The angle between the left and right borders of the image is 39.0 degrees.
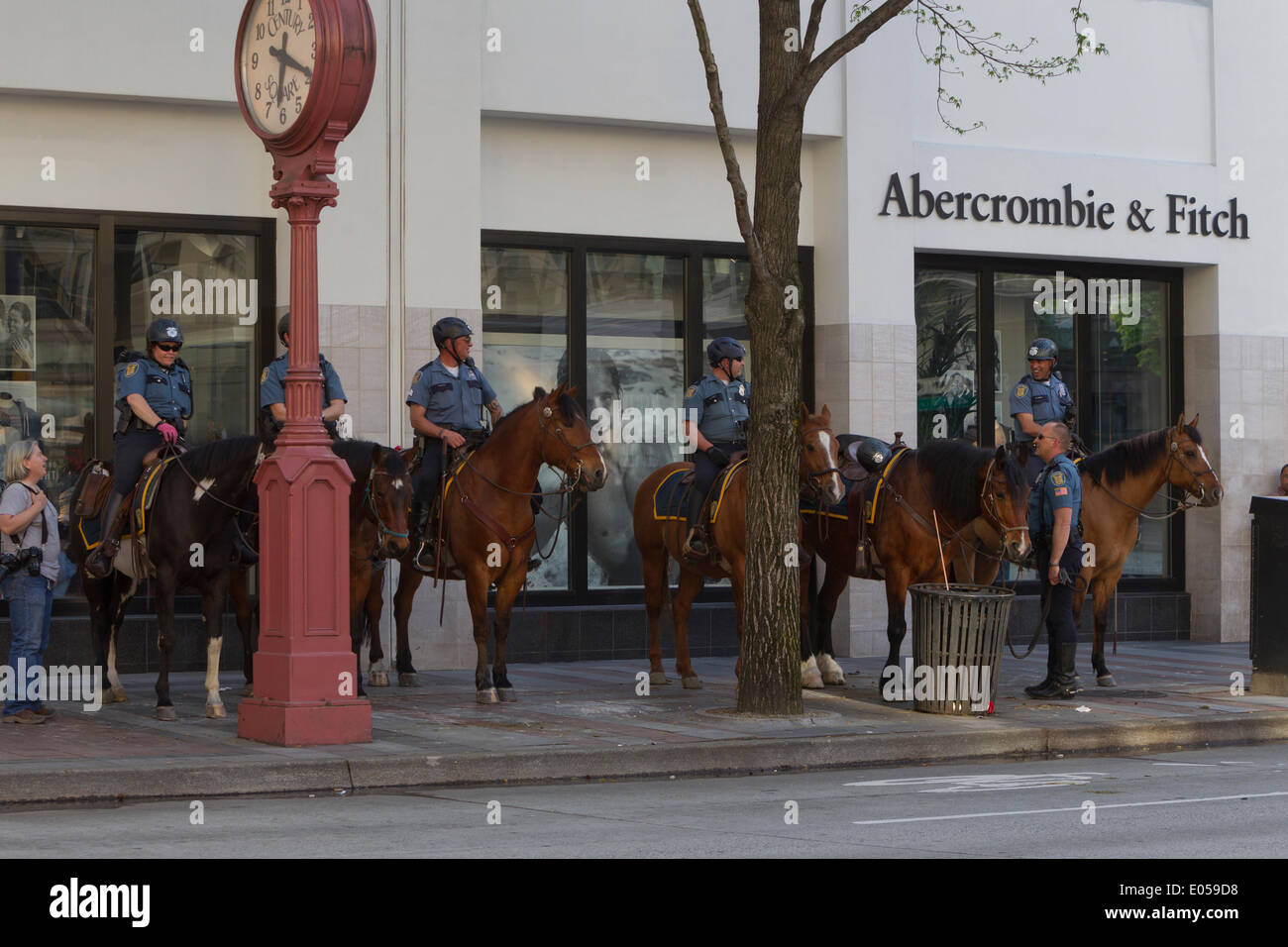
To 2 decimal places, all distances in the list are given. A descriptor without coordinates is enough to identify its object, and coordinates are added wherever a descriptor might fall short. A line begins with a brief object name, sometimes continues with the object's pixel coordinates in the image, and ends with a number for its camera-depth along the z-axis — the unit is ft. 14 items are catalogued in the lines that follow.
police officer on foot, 51.26
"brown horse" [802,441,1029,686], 48.19
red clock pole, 39.63
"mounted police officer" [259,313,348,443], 45.91
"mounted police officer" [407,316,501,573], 49.42
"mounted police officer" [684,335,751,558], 52.34
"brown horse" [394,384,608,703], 47.34
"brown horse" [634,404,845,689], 48.80
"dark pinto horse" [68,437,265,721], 44.04
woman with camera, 42.22
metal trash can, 46.75
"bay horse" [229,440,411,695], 45.70
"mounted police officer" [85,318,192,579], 44.93
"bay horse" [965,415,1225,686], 53.62
